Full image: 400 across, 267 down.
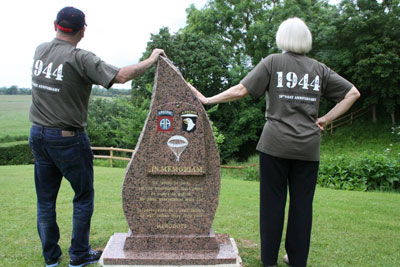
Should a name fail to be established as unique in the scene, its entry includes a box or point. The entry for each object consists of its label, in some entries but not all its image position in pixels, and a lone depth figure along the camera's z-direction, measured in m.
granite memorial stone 3.66
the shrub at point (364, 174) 10.34
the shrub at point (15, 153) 20.41
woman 3.22
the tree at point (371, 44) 19.02
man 3.23
